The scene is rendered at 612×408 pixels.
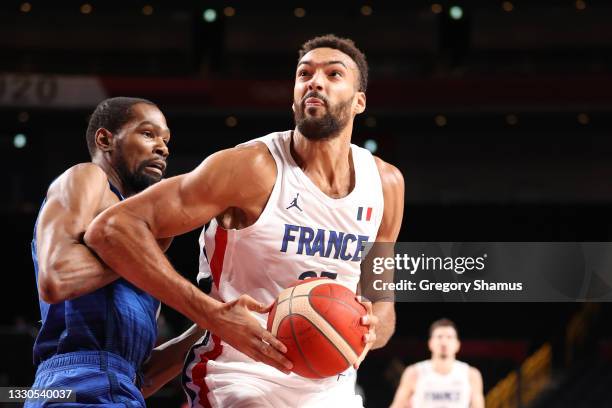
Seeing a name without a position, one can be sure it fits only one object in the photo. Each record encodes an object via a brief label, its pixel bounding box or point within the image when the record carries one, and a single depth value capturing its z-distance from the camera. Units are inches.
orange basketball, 245.0
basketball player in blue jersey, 265.4
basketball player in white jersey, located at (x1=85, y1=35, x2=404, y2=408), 254.2
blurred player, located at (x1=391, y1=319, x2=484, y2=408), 614.2
